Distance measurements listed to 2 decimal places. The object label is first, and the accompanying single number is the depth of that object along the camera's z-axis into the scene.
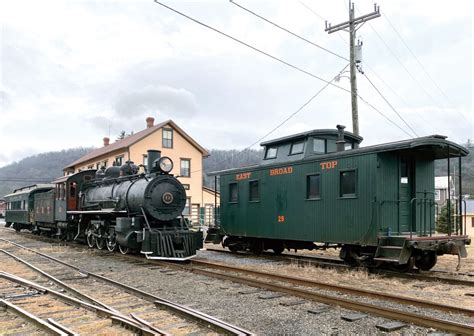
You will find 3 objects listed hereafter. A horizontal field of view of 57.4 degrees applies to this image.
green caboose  10.66
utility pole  17.44
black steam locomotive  13.37
